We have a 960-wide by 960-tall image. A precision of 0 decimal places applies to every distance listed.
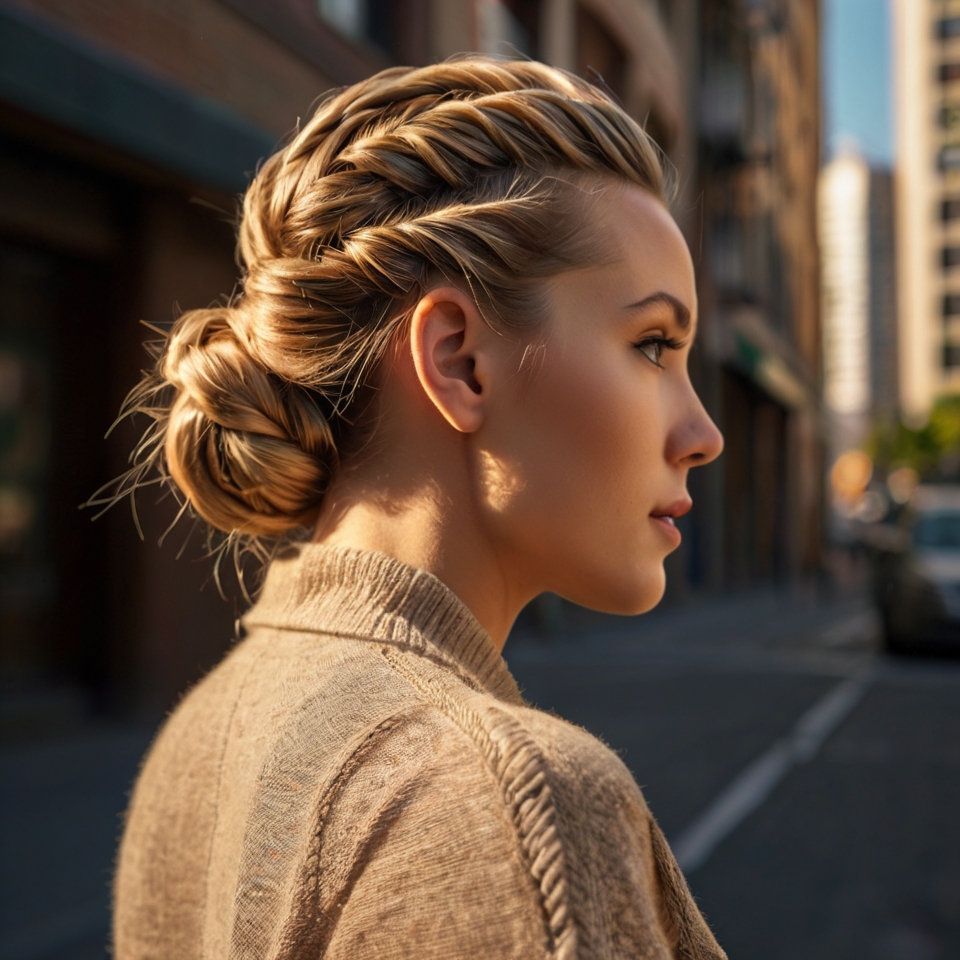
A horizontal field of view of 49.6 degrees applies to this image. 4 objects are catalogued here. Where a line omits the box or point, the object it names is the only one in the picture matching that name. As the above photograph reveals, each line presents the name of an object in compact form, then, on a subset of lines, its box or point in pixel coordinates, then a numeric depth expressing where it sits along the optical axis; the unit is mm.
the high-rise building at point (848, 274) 128125
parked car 10742
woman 787
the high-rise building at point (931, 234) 68125
